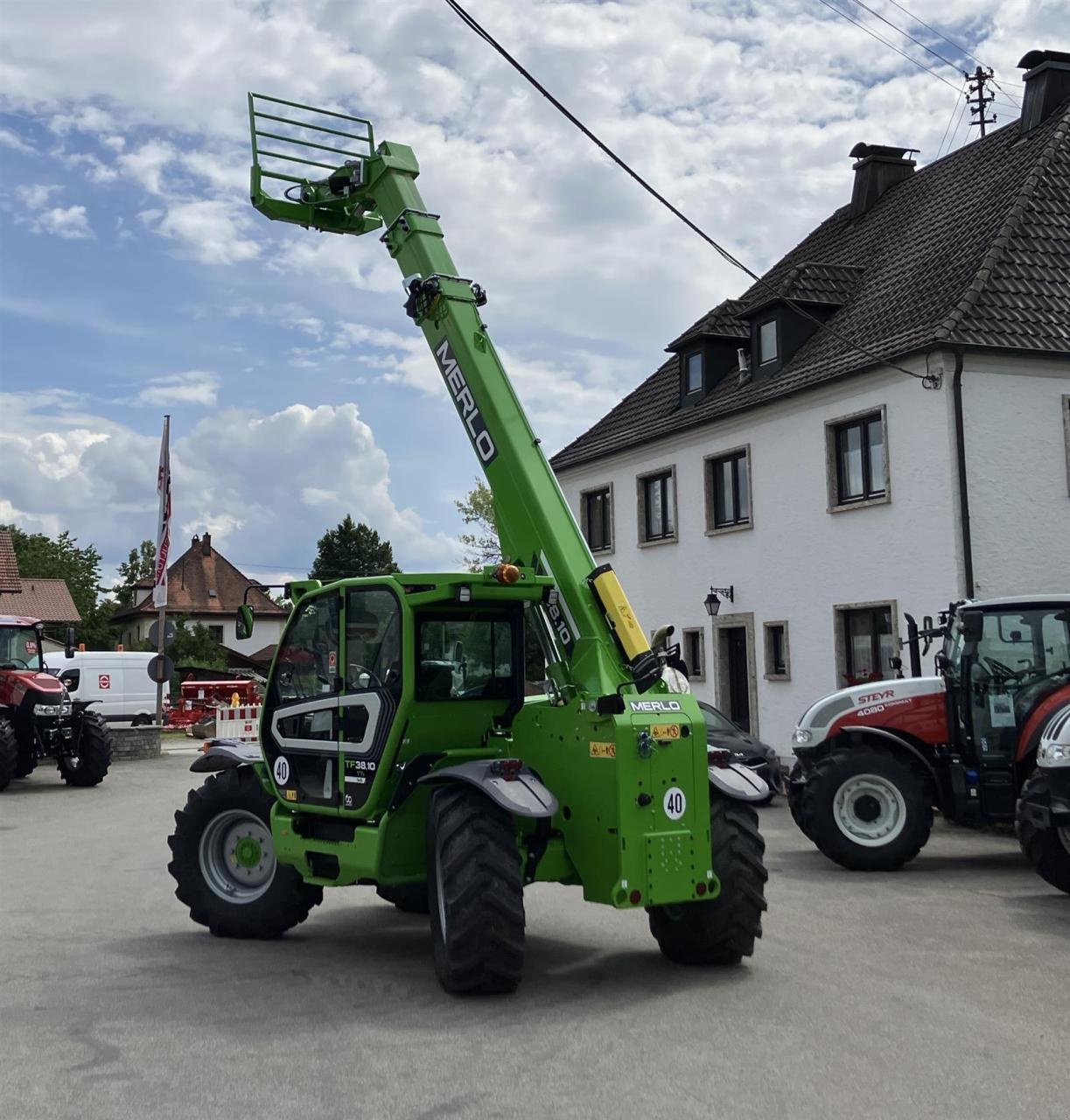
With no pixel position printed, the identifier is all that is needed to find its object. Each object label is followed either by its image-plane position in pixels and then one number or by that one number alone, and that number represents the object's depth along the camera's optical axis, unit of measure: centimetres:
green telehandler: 674
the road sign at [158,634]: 2481
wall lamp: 2348
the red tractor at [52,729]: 1928
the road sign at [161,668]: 2564
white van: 3284
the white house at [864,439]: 1858
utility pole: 3175
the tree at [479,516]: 5741
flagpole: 2556
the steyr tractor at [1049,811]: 934
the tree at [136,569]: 8200
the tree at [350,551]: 8194
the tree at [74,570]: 7662
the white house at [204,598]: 7738
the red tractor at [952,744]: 1141
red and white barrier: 2938
